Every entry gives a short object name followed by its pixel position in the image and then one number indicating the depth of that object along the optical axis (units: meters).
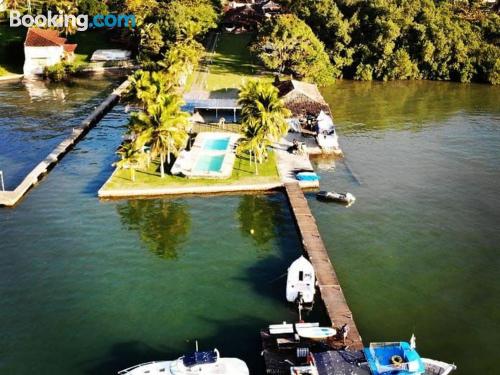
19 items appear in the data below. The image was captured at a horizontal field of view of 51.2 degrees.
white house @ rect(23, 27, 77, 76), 103.75
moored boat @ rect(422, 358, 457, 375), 31.23
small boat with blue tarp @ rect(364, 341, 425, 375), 30.80
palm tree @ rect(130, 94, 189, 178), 54.38
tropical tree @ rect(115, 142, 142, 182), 54.81
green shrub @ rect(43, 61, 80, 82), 101.94
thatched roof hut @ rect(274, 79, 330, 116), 75.06
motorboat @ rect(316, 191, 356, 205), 53.97
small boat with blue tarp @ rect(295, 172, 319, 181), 57.28
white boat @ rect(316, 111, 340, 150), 67.31
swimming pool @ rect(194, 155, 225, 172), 59.47
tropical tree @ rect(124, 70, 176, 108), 59.03
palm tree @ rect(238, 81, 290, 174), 57.44
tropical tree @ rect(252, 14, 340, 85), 94.88
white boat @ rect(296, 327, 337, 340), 33.97
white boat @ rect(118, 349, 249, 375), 31.19
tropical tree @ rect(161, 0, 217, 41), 98.56
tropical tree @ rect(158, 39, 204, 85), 80.50
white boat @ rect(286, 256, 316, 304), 38.31
